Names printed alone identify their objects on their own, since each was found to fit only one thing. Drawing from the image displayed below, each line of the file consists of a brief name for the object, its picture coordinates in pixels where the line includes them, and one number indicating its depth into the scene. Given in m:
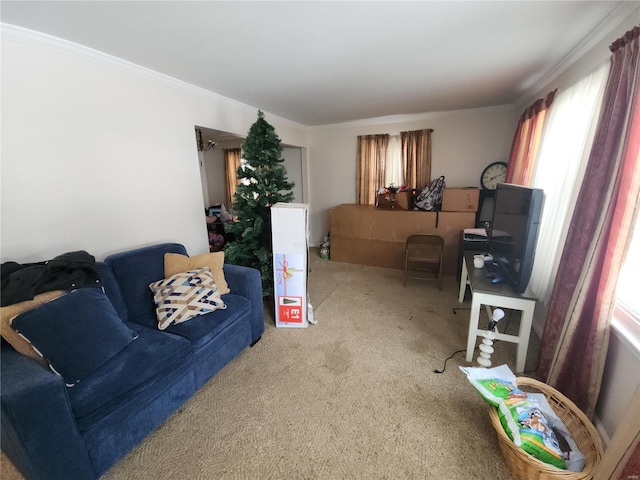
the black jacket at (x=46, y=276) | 1.29
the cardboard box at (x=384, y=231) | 3.61
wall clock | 3.65
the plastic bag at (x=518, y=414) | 1.18
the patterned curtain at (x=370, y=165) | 4.21
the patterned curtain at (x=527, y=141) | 2.41
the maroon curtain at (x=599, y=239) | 1.24
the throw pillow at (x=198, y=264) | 2.02
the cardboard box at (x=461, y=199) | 3.47
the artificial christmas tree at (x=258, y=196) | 2.54
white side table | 1.78
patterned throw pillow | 1.75
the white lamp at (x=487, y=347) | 1.76
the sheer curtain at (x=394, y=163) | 4.18
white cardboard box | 2.25
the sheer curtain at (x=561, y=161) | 1.71
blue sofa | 1.01
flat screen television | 1.65
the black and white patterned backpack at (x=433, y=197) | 3.68
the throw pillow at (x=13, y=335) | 1.22
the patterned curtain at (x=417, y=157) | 3.94
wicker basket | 1.09
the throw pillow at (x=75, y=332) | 1.19
